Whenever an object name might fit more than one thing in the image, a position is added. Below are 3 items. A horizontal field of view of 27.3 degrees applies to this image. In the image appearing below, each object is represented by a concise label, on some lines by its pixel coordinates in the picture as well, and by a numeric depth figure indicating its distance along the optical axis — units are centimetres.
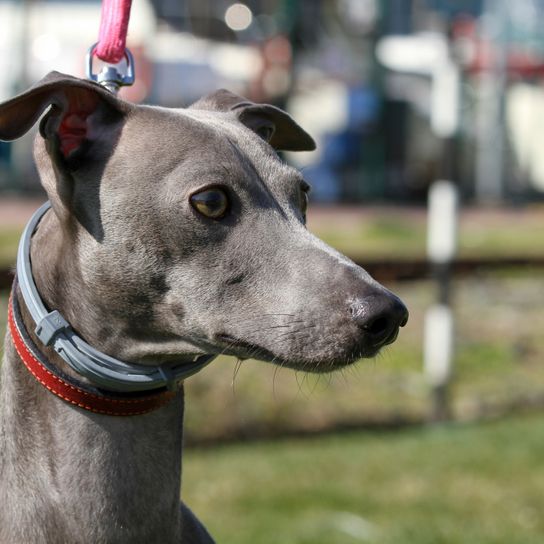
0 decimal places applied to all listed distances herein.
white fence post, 683
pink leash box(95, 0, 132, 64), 249
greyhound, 216
